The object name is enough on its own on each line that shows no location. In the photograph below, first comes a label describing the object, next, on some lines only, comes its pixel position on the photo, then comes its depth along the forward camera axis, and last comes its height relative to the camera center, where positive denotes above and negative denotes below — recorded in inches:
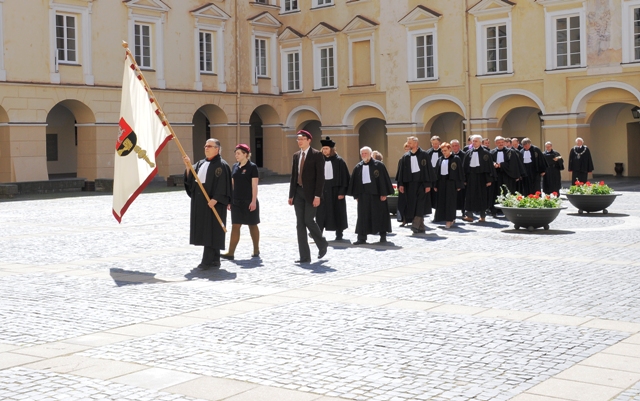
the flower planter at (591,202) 784.9 -29.0
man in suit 528.4 -5.4
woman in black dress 538.0 -13.5
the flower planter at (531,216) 663.8 -33.7
